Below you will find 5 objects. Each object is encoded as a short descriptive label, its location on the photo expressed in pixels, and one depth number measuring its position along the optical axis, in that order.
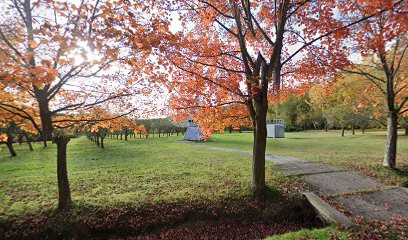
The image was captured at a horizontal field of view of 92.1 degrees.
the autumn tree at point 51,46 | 3.65
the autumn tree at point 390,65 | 7.69
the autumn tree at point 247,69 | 5.99
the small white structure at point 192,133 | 26.38
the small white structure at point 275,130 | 30.31
